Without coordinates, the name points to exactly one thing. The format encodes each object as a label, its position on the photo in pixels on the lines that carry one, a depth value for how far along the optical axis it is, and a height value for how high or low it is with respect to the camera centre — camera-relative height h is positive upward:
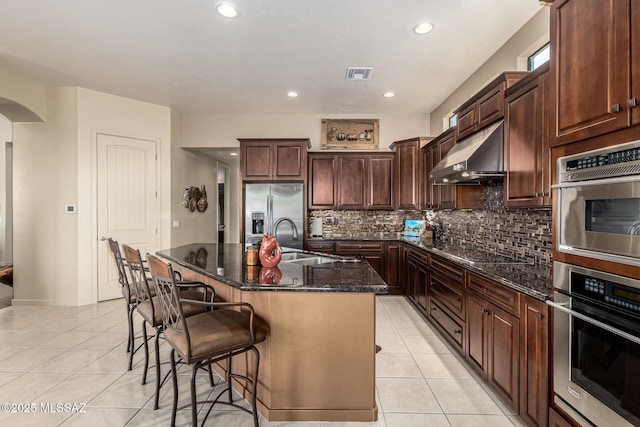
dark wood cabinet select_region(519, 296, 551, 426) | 1.61 -0.82
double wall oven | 1.19 -0.35
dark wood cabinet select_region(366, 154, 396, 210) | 4.95 +0.54
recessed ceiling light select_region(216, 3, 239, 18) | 2.45 +1.68
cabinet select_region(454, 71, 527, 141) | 2.41 +0.97
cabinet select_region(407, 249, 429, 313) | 3.59 -0.82
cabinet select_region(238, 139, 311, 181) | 4.81 +0.81
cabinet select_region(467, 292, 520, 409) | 1.86 -0.90
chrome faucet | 4.77 -0.19
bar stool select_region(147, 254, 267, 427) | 1.55 -0.66
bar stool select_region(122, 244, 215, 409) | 1.99 -0.65
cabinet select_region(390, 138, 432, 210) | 4.60 +0.63
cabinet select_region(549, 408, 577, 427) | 1.47 -1.03
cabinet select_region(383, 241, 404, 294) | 4.62 -0.77
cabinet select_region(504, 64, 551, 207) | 1.98 +0.50
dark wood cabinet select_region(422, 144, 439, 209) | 4.17 +0.47
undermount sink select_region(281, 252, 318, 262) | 2.72 -0.40
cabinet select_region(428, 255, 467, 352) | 2.59 -0.83
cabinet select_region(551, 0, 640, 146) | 1.20 +0.65
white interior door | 4.32 +0.21
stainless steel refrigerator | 4.78 +0.01
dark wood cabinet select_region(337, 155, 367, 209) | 4.97 +0.51
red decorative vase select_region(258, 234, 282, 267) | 2.22 -0.30
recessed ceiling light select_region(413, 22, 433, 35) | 2.69 +1.68
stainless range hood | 2.49 +0.49
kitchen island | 1.84 -0.85
